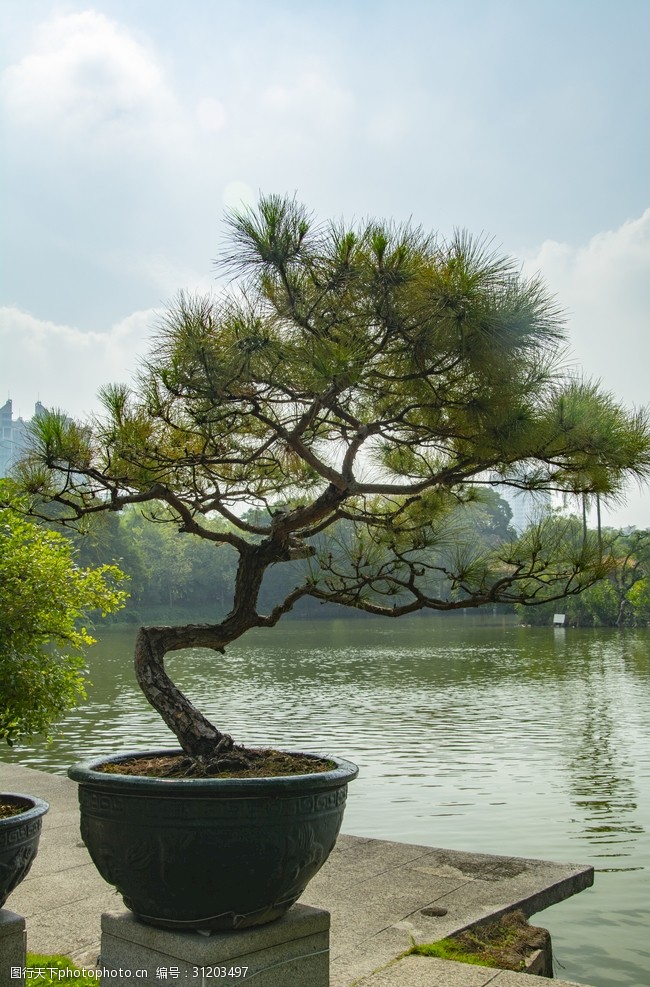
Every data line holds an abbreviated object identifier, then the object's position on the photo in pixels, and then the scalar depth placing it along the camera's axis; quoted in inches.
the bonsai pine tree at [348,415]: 130.6
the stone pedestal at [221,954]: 85.8
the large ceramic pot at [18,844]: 97.5
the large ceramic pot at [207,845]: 87.3
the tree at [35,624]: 118.3
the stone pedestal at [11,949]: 94.7
